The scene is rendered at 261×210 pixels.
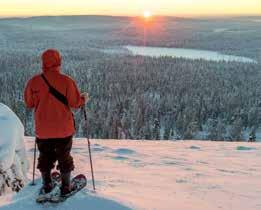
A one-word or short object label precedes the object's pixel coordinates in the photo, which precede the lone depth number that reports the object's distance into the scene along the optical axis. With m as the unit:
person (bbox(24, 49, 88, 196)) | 5.32
